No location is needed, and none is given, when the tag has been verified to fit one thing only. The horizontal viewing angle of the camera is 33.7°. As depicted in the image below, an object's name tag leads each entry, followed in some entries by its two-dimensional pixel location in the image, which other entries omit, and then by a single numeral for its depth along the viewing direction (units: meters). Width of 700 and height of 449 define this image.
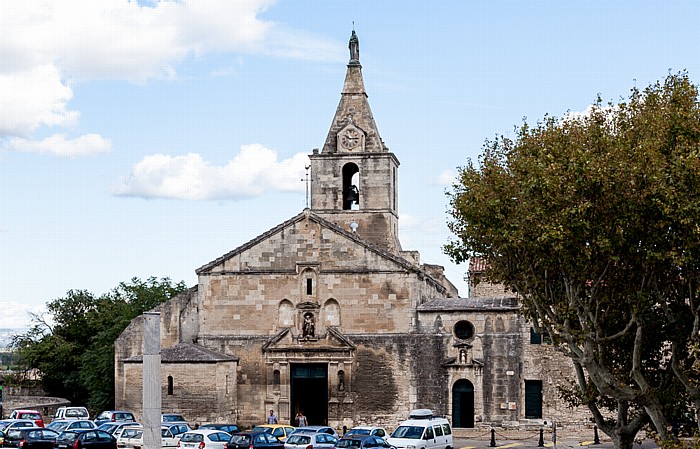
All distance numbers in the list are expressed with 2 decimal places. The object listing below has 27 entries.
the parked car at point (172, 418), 52.97
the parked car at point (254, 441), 43.56
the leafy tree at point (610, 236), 32.34
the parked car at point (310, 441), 43.75
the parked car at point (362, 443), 42.03
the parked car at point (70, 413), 58.28
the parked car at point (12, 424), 47.03
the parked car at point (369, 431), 47.06
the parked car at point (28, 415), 54.16
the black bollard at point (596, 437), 52.00
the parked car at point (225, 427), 47.25
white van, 44.56
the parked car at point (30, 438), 43.69
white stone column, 37.47
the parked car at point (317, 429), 45.59
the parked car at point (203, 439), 42.69
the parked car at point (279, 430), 46.23
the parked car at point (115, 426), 48.66
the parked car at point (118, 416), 54.81
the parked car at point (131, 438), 45.84
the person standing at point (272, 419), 56.12
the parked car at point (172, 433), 45.00
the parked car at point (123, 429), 47.44
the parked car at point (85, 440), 43.66
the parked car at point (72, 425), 48.06
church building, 56.59
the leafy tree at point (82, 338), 70.38
